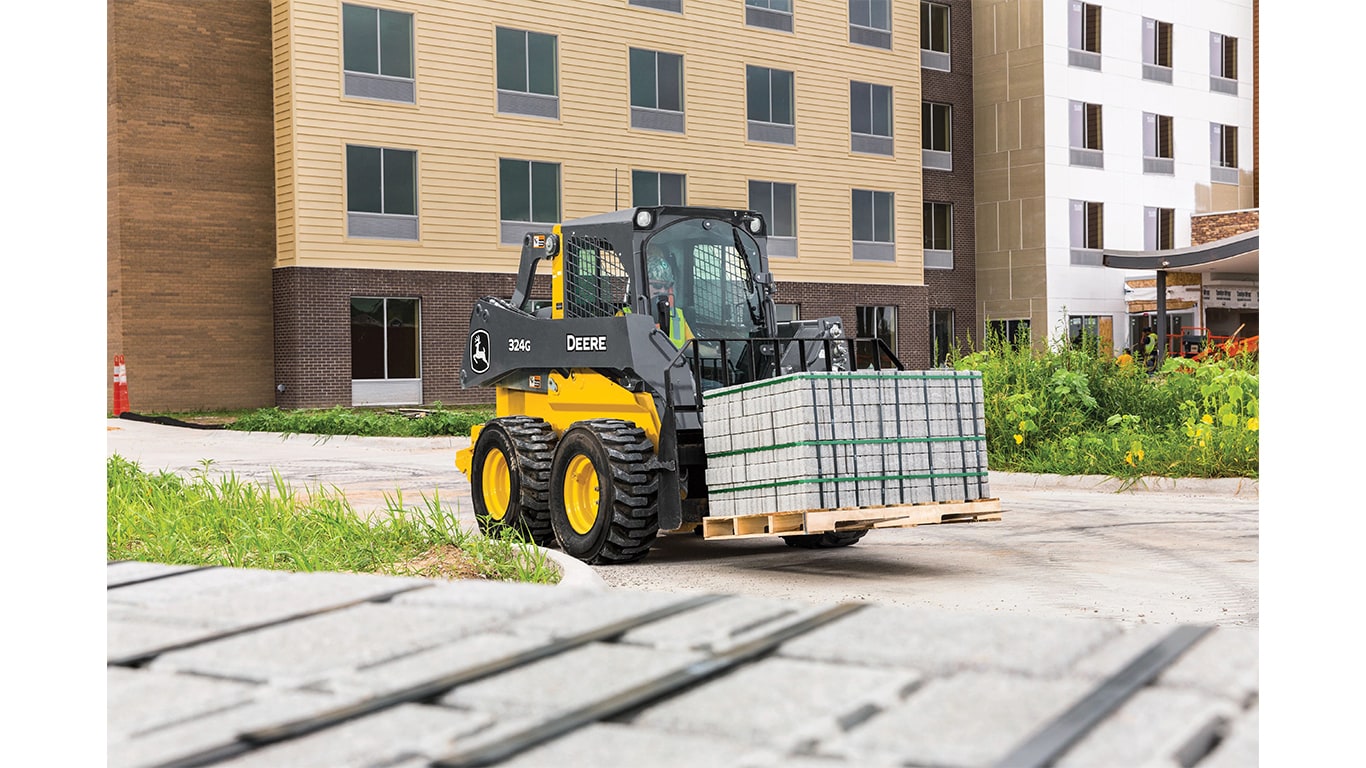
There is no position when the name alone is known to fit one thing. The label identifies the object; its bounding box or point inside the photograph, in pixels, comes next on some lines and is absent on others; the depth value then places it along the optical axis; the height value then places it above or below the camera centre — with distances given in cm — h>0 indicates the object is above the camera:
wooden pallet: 888 -94
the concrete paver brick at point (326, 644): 462 -91
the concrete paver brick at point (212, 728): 385 -98
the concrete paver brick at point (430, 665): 431 -91
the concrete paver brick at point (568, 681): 398 -90
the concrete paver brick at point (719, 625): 453 -84
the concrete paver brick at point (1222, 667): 371 -82
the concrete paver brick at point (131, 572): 661 -90
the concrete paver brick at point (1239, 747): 328 -90
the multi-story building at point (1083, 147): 4172 +700
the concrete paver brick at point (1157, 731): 326 -88
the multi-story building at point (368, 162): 2955 +500
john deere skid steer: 905 -12
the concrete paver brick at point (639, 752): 342 -93
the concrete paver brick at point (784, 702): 358 -88
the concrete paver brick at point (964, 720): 335 -88
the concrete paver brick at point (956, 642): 404 -82
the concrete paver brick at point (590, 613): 492 -86
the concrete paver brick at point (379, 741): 364 -96
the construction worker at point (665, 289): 1081 +70
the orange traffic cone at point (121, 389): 2839 -4
